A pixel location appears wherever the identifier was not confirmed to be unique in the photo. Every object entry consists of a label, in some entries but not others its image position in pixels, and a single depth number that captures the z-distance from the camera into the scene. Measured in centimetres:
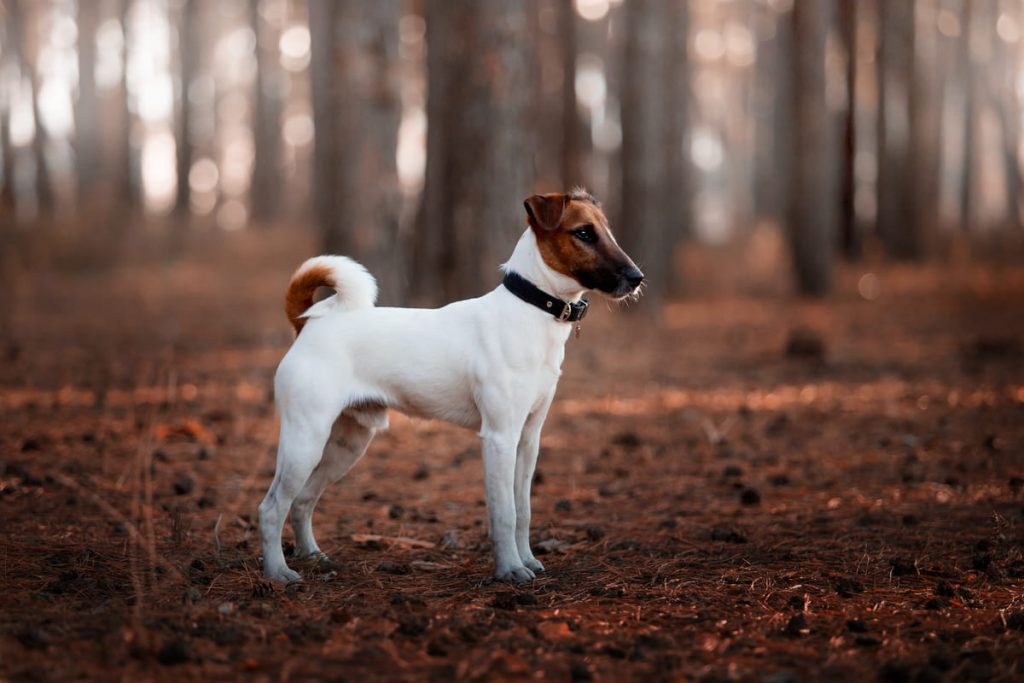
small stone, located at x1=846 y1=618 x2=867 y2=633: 390
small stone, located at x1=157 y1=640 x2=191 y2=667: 345
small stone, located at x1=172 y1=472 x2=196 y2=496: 621
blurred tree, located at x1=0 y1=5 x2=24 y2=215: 3134
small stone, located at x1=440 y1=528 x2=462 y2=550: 537
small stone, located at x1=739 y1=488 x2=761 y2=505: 608
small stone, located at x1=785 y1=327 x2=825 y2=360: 1140
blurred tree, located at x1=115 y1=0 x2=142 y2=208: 3350
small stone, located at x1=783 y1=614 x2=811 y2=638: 388
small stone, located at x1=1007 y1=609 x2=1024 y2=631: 396
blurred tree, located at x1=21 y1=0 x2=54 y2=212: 3017
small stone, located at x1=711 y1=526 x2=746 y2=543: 530
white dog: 466
